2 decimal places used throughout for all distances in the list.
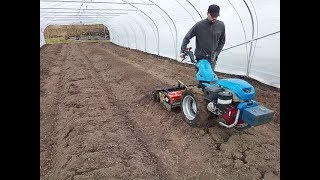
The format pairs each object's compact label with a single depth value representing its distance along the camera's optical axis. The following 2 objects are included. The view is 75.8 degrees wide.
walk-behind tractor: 2.63
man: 3.41
